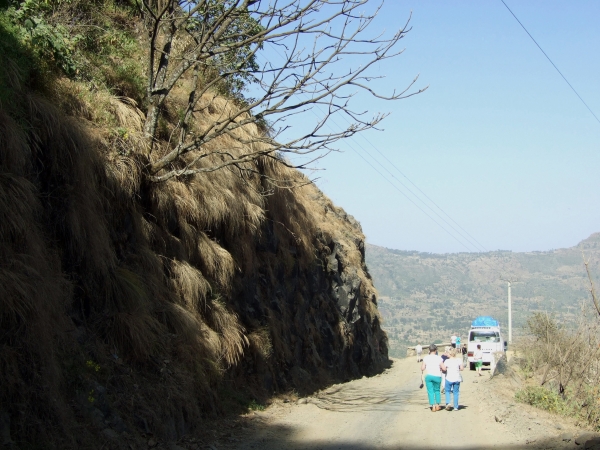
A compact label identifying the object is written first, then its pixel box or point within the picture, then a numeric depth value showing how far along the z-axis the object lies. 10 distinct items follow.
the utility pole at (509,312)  55.28
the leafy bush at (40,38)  9.76
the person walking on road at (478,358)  27.27
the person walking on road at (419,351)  37.80
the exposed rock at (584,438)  8.79
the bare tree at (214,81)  10.41
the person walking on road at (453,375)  12.98
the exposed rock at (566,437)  9.18
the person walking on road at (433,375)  12.87
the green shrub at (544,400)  13.89
